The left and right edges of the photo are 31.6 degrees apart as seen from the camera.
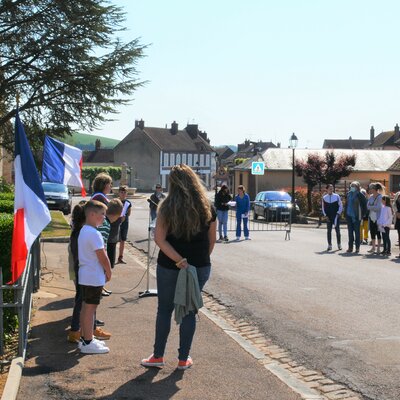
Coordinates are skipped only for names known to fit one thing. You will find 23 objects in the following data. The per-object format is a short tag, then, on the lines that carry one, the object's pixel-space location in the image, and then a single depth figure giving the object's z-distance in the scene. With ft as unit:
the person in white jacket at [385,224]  56.18
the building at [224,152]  542.16
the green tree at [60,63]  77.92
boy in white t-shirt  23.07
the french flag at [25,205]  20.25
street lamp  111.65
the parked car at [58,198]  120.47
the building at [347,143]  498.28
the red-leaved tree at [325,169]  134.21
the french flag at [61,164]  37.06
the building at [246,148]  461.45
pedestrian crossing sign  149.79
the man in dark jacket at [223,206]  68.47
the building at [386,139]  388.57
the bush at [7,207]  40.91
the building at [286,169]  179.32
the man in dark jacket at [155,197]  60.60
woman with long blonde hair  20.65
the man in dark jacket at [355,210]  58.59
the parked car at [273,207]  104.83
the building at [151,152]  332.39
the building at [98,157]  383.80
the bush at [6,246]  26.73
